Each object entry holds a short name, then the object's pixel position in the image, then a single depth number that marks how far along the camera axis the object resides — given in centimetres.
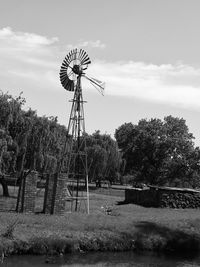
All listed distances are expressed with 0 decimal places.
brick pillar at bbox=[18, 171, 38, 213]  2197
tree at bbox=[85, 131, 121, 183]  6119
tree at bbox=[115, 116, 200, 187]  6838
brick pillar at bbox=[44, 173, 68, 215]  2244
